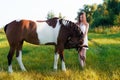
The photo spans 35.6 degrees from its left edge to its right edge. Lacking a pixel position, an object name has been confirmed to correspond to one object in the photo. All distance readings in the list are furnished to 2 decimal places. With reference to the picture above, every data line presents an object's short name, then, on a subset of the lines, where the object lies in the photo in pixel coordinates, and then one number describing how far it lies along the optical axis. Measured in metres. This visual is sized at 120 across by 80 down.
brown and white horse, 5.88
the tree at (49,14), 31.78
